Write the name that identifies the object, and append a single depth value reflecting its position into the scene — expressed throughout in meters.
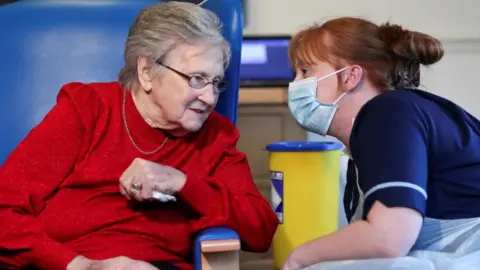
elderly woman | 2.15
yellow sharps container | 2.77
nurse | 1.95
